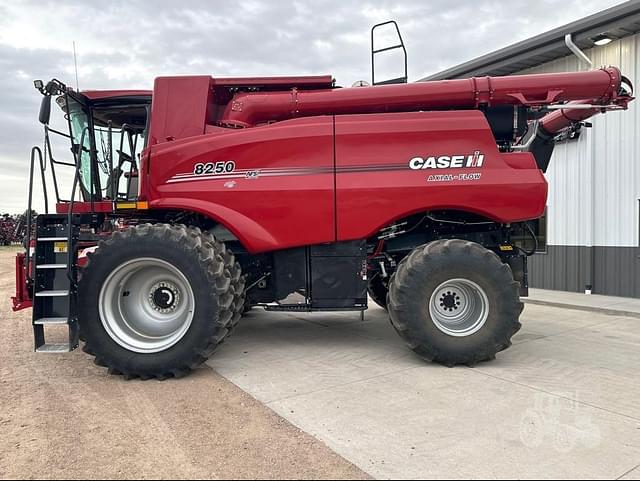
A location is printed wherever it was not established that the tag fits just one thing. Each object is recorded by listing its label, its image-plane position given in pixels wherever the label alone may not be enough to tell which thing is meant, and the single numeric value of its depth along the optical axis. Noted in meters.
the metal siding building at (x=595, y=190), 8.76
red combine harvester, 4.58
